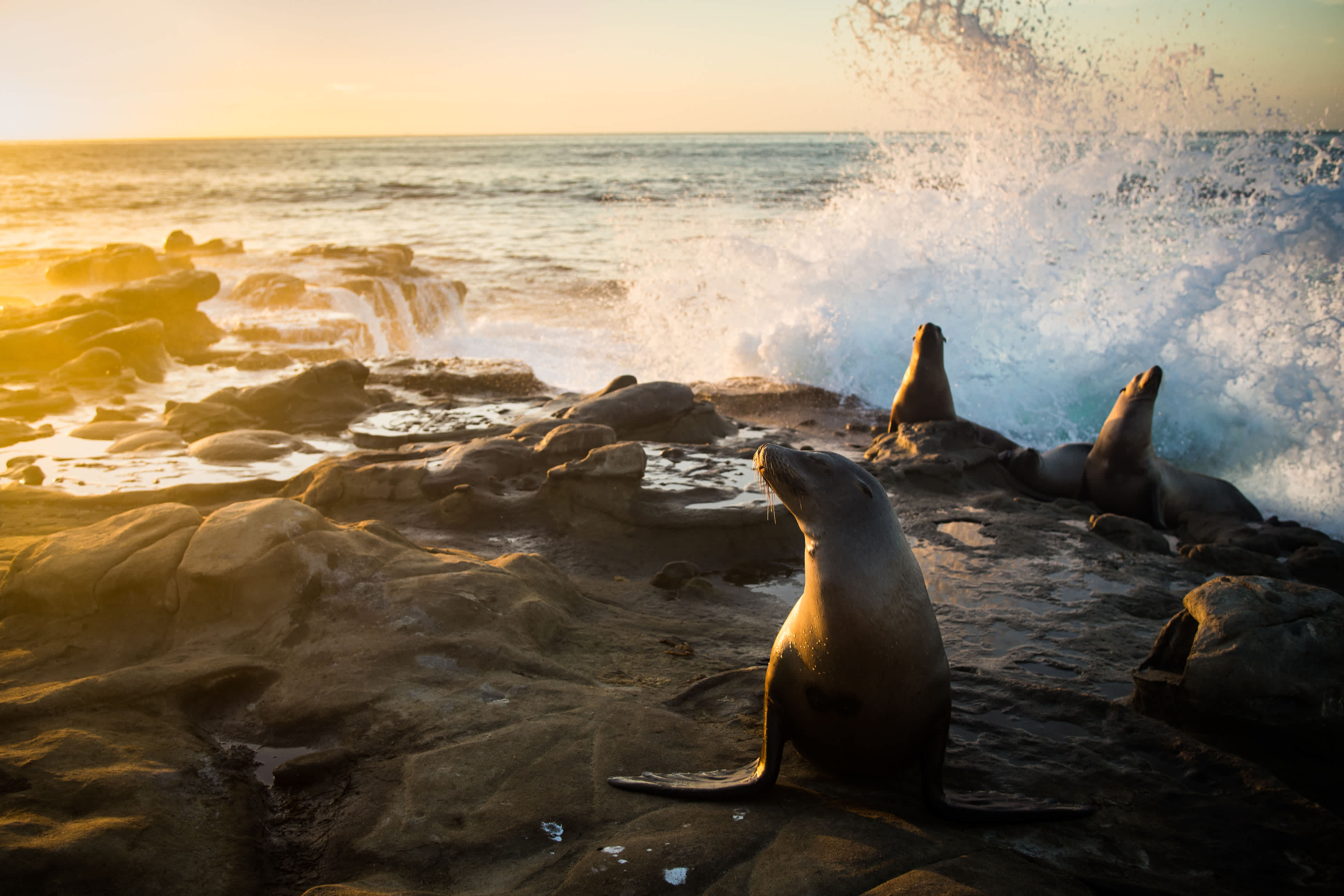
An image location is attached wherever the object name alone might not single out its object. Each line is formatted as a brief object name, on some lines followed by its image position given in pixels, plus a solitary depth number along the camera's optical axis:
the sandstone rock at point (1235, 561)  6.00
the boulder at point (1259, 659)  3.35
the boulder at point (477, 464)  6.92
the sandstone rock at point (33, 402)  9.20
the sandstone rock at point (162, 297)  13.17
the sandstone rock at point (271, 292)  16.70
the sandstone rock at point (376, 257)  19.06
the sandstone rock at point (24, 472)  6.94
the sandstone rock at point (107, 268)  18.75
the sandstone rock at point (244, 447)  7.53
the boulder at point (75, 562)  4.04
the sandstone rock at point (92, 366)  10.63
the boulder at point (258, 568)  4.01
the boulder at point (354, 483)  6.66
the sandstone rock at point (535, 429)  7.74
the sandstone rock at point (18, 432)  8.25
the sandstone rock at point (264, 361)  12.15
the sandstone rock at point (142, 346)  11.36
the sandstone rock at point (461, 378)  11.17
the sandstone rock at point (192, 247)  22.84
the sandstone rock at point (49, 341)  10.98
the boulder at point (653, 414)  8.20
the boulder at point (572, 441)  7.21
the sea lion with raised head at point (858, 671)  2.99
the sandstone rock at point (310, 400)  9.18
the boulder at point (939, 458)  7.68
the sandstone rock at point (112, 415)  8.96
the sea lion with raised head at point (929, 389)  8.84
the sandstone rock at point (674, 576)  5.47
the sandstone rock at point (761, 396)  10.88
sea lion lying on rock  7.91
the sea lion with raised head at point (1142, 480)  7.34
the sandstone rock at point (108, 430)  8.34
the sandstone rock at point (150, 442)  7.79
